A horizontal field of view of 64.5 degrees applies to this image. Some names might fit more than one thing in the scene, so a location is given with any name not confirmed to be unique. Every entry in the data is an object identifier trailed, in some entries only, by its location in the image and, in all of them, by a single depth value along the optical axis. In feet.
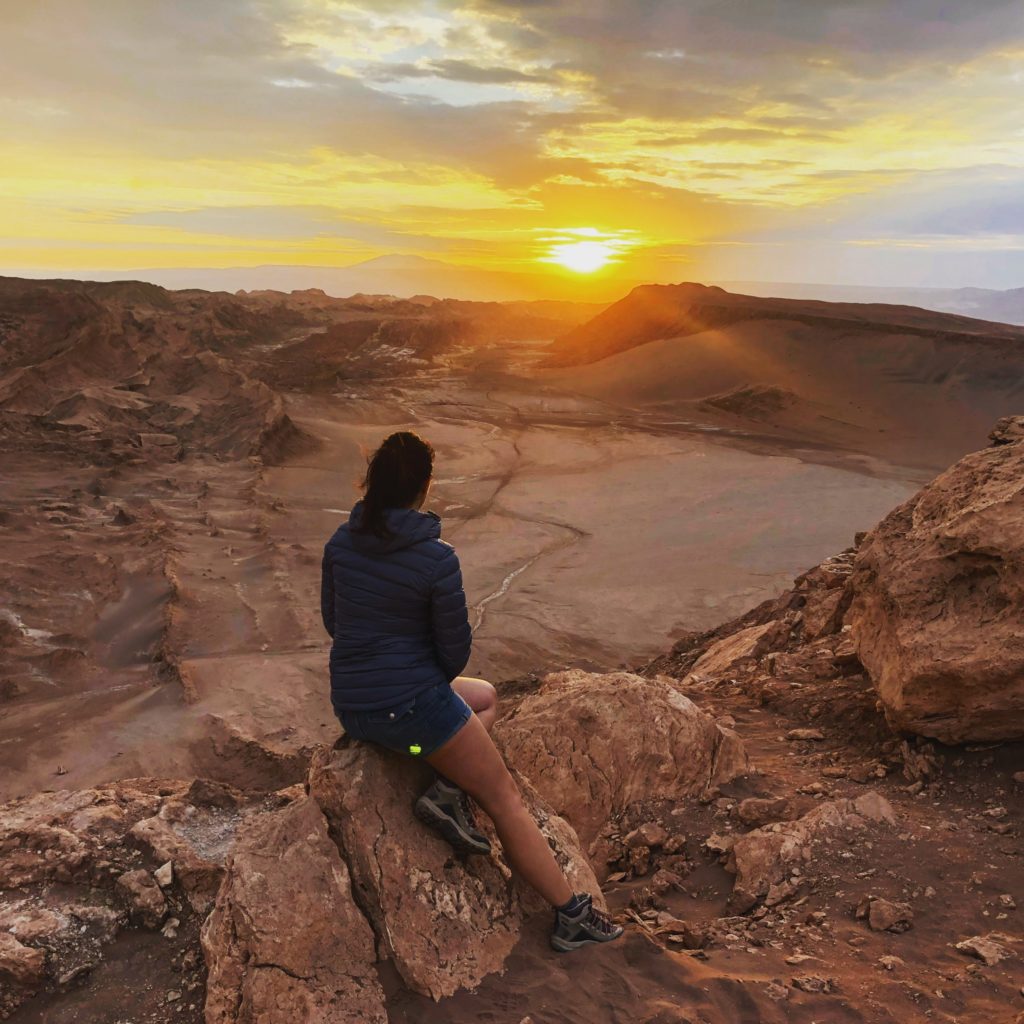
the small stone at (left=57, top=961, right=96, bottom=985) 8.19
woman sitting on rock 8.29
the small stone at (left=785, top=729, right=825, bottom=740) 16.24
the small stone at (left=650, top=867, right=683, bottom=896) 11.66
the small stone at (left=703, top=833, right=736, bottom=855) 12.32
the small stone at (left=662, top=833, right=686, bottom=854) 12.71
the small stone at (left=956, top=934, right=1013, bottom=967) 8.71
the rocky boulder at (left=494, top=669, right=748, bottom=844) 13.96
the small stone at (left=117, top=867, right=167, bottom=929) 9.06
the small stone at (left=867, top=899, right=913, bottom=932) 9.55
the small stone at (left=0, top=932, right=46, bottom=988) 8.03
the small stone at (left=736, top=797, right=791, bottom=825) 12.82
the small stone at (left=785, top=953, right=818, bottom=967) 8.95
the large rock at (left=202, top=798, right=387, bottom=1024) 7.54
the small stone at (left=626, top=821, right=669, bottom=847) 12.87
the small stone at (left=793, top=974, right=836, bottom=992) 8.36
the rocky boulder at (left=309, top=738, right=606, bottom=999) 8.25
